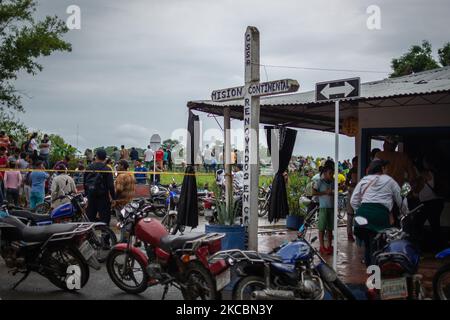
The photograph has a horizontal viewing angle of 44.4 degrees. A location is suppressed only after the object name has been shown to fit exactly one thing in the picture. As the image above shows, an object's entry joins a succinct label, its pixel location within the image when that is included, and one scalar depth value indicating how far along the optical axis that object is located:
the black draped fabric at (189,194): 10.63
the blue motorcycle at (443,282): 6.34
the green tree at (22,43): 18.81
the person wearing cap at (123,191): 10.97
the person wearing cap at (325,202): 10.51
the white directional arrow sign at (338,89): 7.62
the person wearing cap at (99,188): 10.55
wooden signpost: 9.21
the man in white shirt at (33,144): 20.03
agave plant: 9.55
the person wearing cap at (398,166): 11.21
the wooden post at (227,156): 10.18
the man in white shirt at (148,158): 27.95
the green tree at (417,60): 39.06
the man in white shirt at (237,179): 19.99
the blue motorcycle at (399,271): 6.07
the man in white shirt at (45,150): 19.75
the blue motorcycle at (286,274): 5.86
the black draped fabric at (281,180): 13.52
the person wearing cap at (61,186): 12.18
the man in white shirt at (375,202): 7.77
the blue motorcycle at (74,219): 8.80
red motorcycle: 6.26
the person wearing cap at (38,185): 14.44
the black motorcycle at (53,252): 7.29
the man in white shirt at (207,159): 27.23
